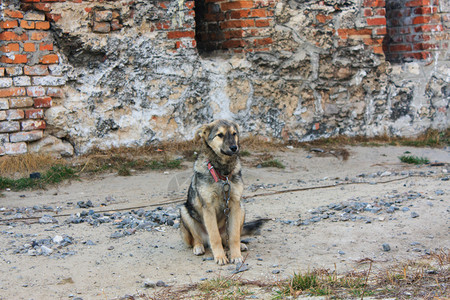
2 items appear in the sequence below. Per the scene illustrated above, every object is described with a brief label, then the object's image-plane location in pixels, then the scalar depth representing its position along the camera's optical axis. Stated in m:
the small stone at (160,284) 8.09
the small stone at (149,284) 8.08
